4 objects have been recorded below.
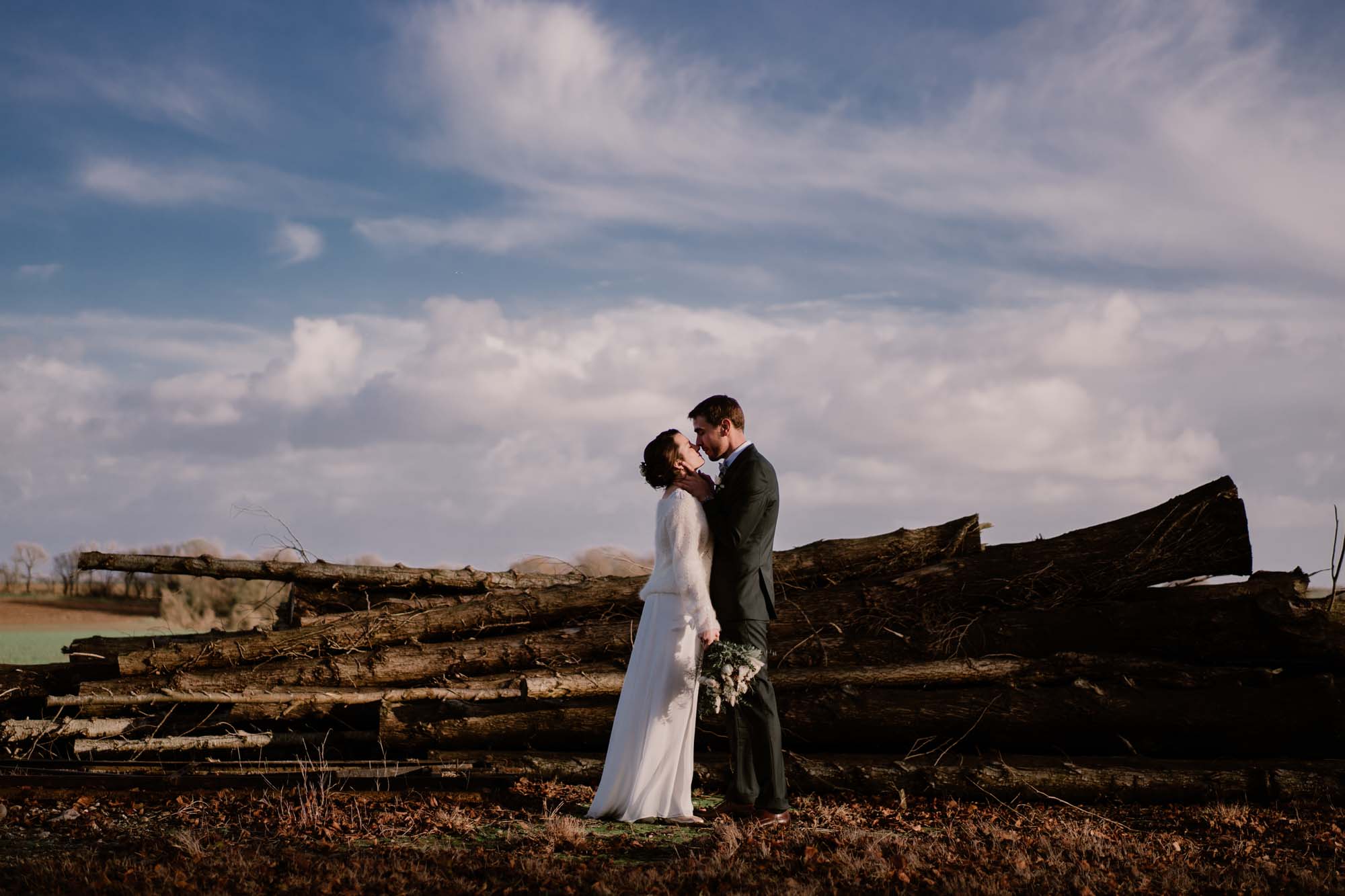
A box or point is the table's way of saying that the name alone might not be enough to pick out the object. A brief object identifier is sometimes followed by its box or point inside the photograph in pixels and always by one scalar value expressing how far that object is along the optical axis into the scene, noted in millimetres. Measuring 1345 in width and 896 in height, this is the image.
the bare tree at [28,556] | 46500
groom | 7266
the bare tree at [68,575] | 41031
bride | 7191
